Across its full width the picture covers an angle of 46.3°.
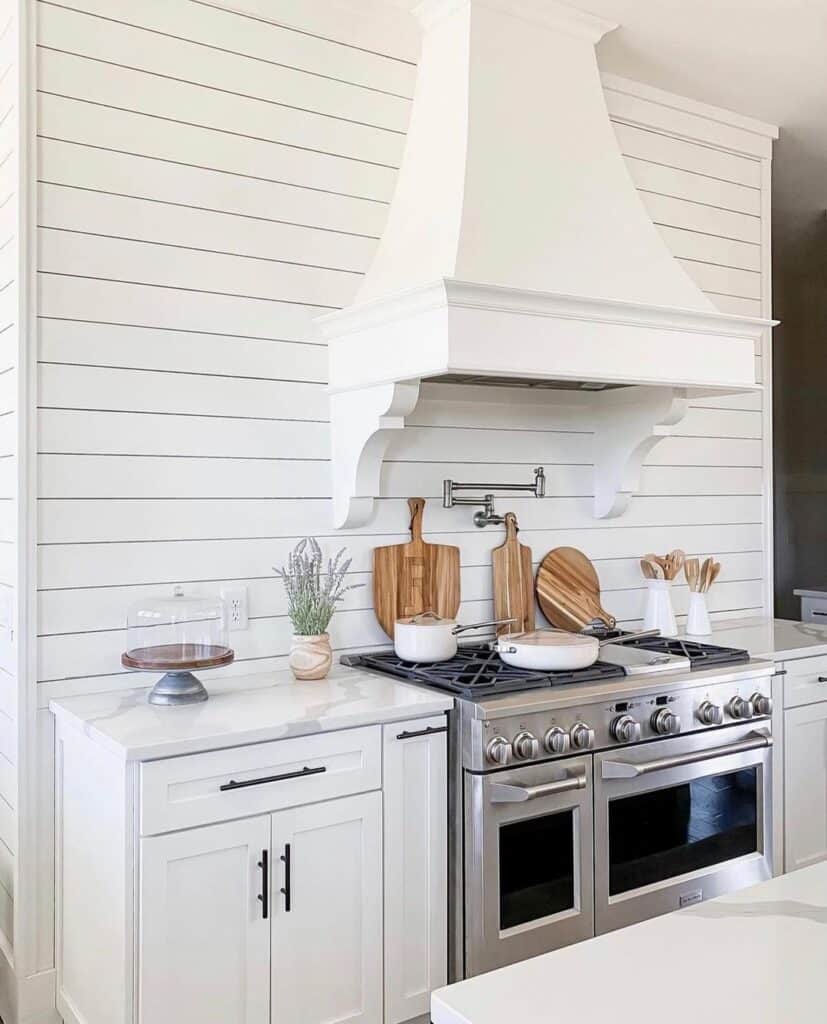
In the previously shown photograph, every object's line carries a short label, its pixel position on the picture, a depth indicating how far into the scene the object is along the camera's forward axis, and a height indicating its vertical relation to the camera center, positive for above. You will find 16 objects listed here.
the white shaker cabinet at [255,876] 1.96 -0.80
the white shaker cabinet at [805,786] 3.01 -0.88
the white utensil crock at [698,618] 3.38 -0.38
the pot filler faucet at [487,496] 3.01 +0.04
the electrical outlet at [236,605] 2.62 -0.26
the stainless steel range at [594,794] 2.31 -0.74
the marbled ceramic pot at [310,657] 2.58 -0.39
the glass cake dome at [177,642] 2.28 -0.33
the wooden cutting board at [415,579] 2.88 -0.21
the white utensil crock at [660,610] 3.30 -0.35
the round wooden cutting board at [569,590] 3.20 -0.27
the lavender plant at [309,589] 2.61 -0.22
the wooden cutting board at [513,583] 3.10 -0.24
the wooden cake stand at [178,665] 2.25 -0.36
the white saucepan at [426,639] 2.69 -0.36
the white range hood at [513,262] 2.42 +0.67
